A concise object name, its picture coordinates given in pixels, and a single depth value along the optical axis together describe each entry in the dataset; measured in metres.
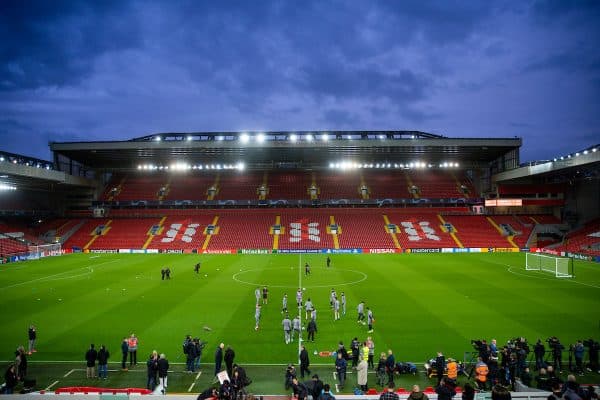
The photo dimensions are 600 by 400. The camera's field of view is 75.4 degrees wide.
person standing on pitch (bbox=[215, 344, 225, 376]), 14.49
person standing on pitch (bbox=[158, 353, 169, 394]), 13.16
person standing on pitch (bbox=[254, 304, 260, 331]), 20.00
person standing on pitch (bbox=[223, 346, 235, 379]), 14.48
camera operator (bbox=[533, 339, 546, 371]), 14.75
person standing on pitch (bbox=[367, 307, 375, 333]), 19.34
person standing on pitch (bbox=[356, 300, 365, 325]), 21.02
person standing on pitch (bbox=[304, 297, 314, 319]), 21.55
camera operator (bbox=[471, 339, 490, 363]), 13.74
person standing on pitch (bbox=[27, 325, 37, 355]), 16.77
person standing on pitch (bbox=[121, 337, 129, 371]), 15.15
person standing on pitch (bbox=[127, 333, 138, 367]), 15.55
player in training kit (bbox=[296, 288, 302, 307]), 23.43
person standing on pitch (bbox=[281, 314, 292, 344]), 18.09
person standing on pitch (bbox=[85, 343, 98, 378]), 14.17
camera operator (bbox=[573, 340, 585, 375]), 14.78
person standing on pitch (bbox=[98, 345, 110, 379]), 14.25
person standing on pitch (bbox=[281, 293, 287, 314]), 22.57
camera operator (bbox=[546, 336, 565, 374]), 14.82
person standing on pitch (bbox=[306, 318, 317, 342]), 18.48
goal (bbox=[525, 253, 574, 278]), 36.41
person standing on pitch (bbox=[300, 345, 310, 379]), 14.17
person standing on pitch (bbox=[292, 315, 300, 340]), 18.24
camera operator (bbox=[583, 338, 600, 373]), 14.90
